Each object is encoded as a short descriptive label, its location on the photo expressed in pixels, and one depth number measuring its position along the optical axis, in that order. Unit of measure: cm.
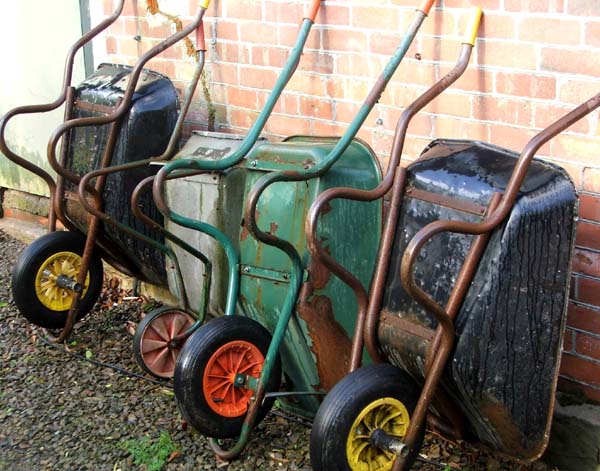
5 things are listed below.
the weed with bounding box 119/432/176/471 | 344
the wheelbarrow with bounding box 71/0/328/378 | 371
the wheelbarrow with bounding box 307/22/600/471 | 270
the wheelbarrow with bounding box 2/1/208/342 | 417
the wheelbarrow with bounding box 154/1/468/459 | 326
